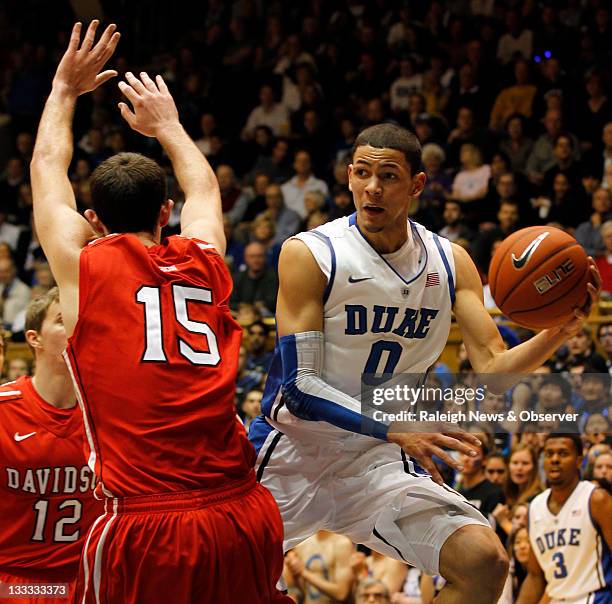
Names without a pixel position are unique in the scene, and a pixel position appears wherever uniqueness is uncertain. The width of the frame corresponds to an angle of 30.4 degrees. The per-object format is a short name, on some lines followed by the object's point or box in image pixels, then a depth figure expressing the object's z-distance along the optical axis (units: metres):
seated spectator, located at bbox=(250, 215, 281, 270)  11.95
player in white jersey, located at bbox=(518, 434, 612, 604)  7.11
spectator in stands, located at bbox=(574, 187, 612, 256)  10.47
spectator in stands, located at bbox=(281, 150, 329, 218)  12.97
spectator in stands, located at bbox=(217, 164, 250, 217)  13.40
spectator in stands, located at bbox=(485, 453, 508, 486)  8.01
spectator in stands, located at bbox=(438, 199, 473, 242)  11.20
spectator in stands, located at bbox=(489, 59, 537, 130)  12.77
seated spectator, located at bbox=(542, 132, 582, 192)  11.51
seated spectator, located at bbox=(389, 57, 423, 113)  13.71
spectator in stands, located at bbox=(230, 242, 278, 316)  11.28
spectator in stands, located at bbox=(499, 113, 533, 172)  12.27
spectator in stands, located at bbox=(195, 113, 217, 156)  14.77
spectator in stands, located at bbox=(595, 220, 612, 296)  10.06
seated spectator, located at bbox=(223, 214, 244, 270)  12.41
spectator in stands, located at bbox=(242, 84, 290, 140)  14.78
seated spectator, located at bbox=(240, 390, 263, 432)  8.98
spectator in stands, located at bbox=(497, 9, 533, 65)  13.43
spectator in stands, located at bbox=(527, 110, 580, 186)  11.91
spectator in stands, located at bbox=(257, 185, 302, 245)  12.52
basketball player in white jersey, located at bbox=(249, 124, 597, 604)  4.59
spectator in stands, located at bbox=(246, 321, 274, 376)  10.28
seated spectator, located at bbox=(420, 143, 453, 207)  11.98
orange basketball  4.55
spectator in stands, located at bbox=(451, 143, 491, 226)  11.79
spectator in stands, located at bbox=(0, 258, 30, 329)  12.45
